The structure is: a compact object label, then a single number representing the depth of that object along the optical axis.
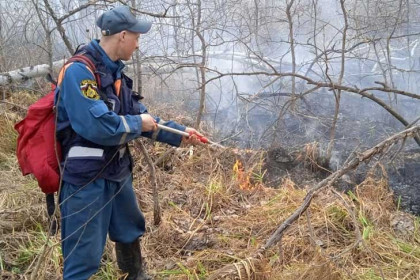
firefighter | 2.54
